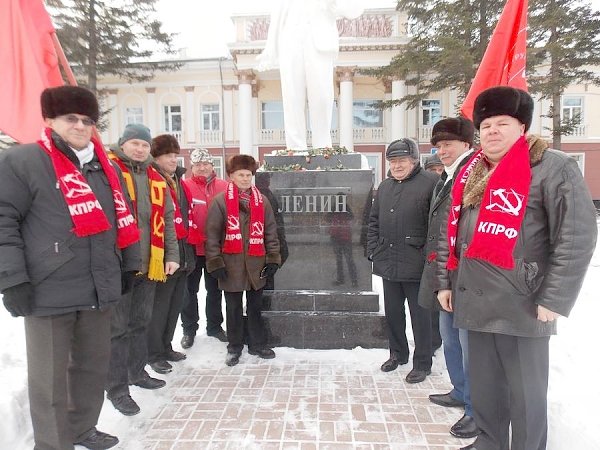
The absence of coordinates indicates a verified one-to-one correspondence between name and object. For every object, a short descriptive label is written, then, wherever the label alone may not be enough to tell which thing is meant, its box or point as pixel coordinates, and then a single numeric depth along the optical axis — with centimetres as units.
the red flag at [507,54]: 332
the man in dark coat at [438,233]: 322
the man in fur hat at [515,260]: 208
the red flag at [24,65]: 279
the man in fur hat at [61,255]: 227
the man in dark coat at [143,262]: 325
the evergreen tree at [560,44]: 1446
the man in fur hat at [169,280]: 392
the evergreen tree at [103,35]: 1614
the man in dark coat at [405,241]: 379
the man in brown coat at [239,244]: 412
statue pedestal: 446
